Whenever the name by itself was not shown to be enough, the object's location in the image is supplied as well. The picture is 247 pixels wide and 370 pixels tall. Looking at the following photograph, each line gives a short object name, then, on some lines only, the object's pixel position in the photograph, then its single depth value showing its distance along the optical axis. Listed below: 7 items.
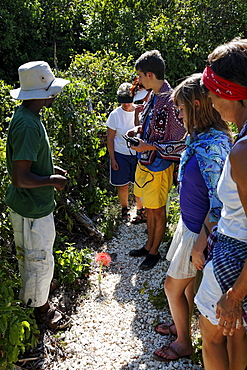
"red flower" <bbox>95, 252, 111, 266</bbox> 4.12
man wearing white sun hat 2.90
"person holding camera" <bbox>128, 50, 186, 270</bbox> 3.94
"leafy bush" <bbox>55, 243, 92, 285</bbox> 3.99
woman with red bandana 1.89
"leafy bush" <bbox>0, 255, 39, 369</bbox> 2.51
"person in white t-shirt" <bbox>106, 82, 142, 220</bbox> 5.25
